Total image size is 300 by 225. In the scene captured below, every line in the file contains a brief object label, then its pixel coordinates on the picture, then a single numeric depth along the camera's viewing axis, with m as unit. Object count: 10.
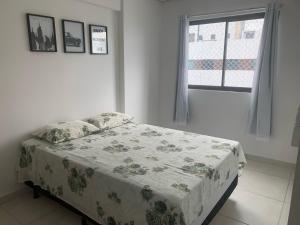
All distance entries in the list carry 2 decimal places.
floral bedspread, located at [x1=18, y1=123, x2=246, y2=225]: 1.53
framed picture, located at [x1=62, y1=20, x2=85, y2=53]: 2.68
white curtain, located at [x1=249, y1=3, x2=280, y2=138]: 2.95
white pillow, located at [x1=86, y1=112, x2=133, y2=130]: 2.87
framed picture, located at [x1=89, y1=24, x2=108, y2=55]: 2.99
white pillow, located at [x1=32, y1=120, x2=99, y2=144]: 2.36
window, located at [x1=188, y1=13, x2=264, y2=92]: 3.29
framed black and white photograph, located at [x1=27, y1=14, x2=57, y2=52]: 2.37
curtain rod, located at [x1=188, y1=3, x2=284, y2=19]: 3.09
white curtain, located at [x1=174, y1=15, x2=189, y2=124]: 3.70
